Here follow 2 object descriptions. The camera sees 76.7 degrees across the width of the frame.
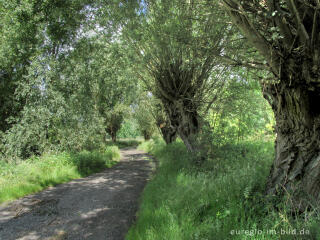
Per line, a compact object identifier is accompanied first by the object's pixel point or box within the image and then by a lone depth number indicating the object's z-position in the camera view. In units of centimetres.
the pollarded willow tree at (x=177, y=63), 557
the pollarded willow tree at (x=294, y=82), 292
